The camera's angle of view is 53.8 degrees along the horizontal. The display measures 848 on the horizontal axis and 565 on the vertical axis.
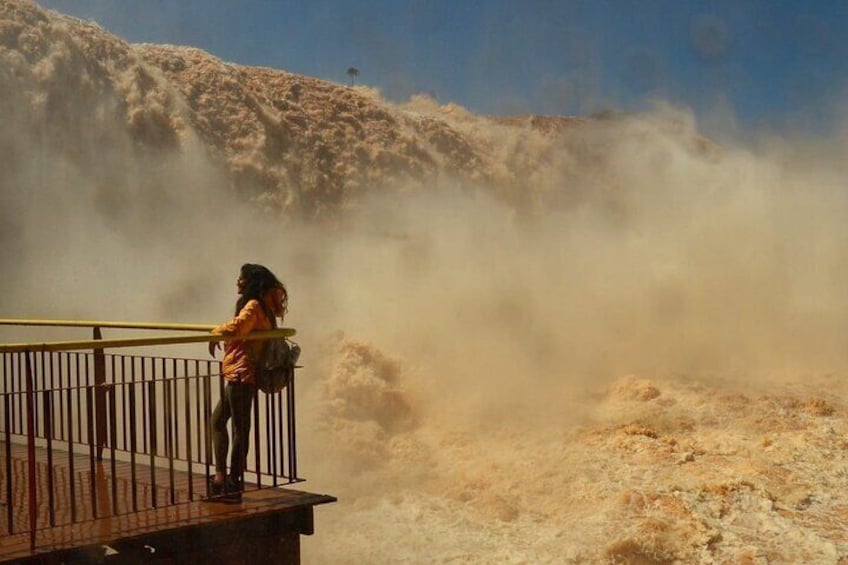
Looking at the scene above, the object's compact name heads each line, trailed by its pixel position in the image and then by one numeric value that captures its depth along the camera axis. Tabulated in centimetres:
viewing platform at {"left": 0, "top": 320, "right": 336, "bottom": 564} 443
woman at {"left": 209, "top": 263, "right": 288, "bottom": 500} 523
